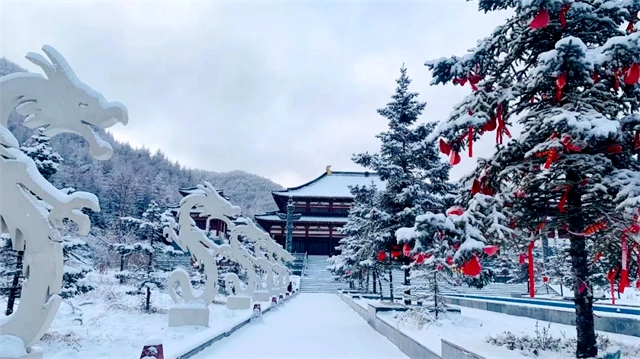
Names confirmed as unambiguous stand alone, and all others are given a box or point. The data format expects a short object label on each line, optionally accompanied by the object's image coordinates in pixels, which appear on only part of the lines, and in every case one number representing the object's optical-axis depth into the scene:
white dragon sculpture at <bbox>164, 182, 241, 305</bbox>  8.74
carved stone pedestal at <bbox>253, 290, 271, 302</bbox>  15.09
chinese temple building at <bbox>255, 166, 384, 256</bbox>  39.53
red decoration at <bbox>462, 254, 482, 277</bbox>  3.84
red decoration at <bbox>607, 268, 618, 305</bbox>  4.99
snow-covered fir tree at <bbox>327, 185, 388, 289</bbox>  10.30
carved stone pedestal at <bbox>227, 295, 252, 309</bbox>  11.99
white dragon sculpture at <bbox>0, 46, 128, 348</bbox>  3.25
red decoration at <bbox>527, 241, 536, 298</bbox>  4.13
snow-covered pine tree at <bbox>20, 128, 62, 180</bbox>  8.59
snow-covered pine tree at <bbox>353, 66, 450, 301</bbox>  10.14
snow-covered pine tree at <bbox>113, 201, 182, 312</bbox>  13.76
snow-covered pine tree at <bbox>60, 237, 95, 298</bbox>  8.30
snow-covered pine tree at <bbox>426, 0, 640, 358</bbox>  3.64
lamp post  36.88
